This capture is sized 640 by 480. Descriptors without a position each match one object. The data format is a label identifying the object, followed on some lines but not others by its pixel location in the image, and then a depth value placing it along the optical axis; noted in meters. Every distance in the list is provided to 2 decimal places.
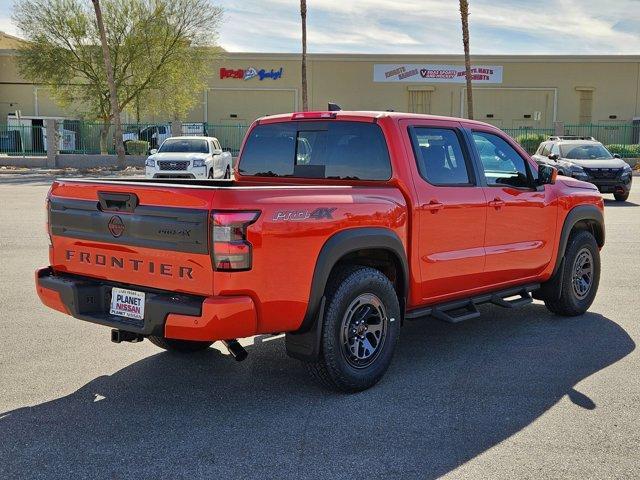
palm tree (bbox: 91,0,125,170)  32.03
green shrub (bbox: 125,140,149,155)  37.34
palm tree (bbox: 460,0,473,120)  33.09
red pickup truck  3.95
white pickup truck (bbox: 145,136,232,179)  20.91
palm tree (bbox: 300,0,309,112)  37.50
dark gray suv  18.48
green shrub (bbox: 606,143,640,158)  35.29
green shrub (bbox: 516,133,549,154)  36.00
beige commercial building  46.91
